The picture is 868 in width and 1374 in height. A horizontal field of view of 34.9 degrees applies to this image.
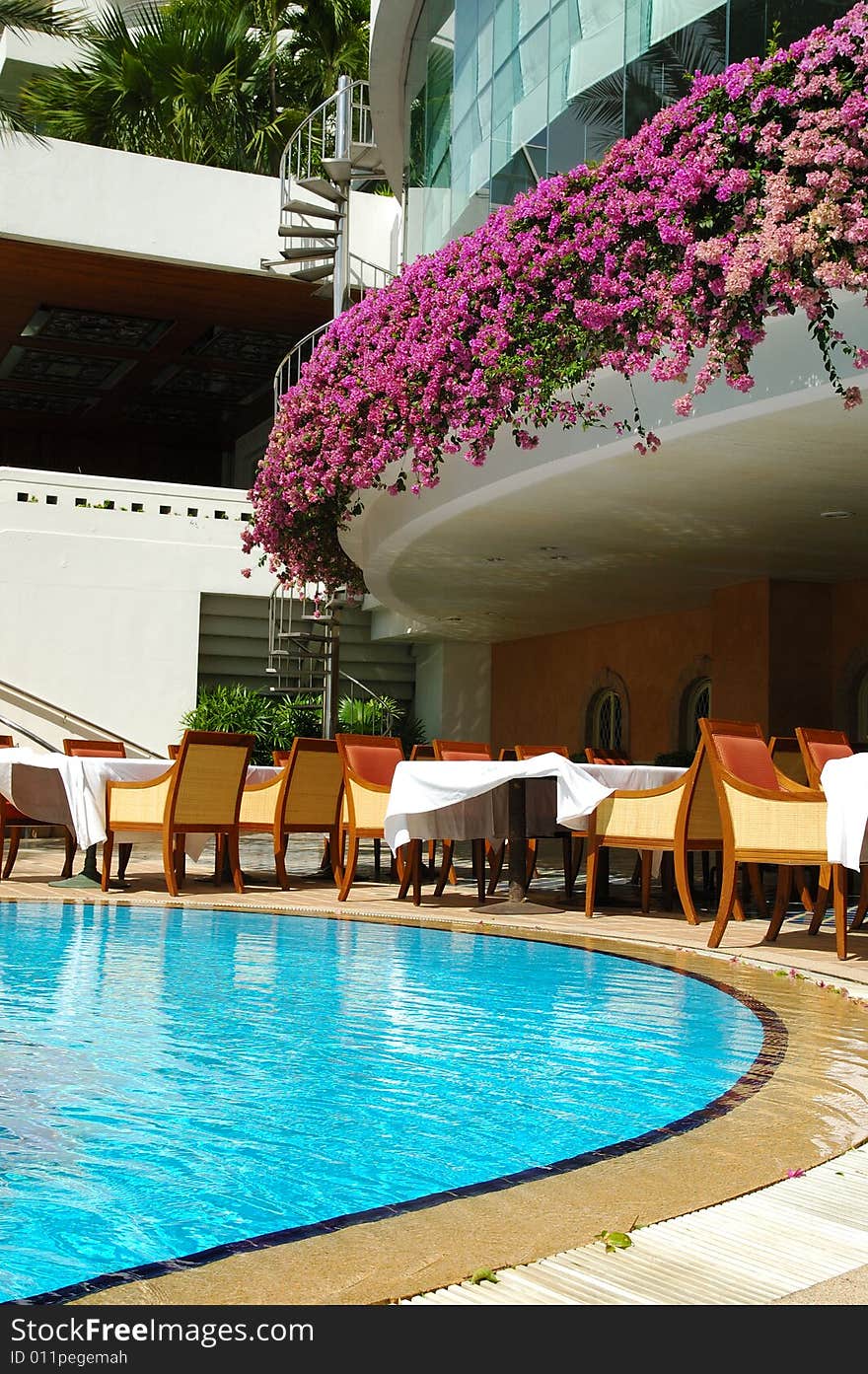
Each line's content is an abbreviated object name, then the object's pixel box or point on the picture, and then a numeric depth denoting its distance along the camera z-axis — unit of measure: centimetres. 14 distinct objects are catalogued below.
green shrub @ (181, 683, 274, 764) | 1734
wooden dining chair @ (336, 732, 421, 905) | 830
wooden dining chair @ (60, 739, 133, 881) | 1089
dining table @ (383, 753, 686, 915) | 757
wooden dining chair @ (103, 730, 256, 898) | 816
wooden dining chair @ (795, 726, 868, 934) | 684
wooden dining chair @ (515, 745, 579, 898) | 864
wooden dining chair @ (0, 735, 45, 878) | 897
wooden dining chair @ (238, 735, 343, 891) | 890
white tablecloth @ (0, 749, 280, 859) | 835
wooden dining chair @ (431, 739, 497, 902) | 898
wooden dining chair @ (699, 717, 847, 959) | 615
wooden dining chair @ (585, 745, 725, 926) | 723
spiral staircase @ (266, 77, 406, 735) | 1600
